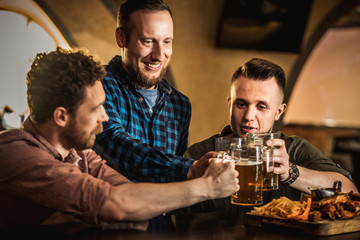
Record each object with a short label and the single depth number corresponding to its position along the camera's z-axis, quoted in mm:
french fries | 1643
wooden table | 1418
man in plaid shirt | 2078
